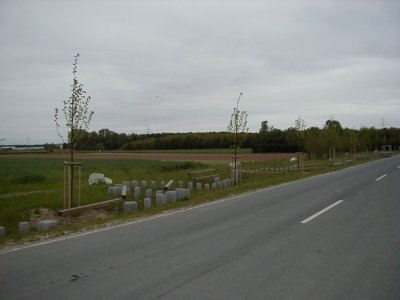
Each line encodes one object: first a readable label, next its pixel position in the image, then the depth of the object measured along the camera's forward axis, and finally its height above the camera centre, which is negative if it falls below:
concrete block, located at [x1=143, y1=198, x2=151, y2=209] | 13.46 -1.75
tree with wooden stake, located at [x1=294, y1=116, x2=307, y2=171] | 33.69 +1.21
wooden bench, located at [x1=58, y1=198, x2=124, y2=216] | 11.85 -1.77
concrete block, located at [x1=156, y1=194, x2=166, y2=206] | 14.36 -1.74
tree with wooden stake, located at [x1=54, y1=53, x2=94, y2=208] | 13.02 +0.82
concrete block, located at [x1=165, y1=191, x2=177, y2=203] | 15.00 -1.73
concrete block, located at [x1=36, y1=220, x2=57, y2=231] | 9.95 -1.83
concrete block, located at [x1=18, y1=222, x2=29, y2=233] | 9.83 -1.82
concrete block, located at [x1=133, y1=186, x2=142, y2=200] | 17.36 -1.84
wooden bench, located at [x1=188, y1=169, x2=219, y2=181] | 23.30 -1.67
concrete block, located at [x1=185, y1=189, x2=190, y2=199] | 16.25 -1.78
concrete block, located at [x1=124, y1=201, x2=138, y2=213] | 12.88 -1.79
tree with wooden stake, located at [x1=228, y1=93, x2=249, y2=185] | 23.47 +0.80
